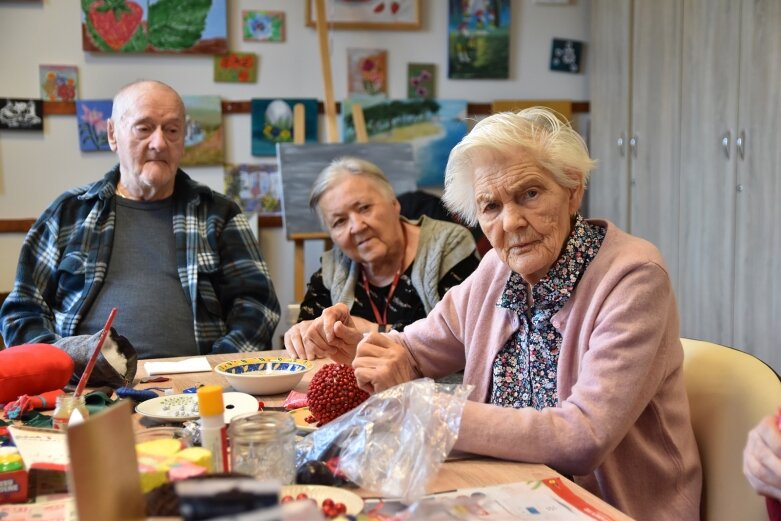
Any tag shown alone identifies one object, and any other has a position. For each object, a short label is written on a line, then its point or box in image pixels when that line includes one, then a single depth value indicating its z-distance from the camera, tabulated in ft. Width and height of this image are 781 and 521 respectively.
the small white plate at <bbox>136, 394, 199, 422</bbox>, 4.81
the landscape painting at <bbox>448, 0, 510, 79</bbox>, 15.30
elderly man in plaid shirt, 8.26
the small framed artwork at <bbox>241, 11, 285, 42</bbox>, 14.57
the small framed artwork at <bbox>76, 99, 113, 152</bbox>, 14.03
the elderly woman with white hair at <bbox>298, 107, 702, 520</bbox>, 4.22
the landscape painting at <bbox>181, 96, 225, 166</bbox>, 14.43
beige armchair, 4.39
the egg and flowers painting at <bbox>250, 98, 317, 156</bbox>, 14.67
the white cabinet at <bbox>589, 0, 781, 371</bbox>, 11.23
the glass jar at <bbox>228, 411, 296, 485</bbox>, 3.48
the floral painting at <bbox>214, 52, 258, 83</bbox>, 14.48
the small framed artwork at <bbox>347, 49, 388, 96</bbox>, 15.01
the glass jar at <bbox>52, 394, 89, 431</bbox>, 4.48
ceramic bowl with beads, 5.51
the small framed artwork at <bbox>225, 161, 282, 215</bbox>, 14.78
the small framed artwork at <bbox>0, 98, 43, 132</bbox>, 13.76
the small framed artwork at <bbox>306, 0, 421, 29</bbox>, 14.82
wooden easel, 13.64
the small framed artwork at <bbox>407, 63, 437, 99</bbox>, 15.21
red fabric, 5.28
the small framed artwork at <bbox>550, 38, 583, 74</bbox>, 15.67
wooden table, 3.70
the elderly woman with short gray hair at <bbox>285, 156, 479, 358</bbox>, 8.83
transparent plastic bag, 3.59
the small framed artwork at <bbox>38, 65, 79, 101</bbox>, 13.85
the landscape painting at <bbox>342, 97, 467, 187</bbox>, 15.17
